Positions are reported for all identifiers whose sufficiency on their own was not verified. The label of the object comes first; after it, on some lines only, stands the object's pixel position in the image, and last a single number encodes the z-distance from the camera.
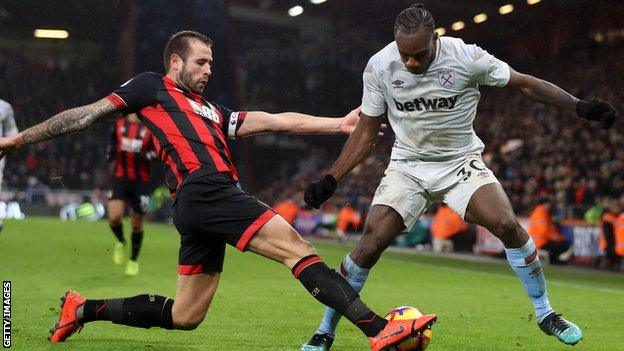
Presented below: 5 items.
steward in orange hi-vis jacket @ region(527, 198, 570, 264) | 18.12
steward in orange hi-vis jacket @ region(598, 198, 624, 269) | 16.77
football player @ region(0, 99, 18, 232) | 9.53
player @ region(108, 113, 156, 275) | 12.07
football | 4.99
